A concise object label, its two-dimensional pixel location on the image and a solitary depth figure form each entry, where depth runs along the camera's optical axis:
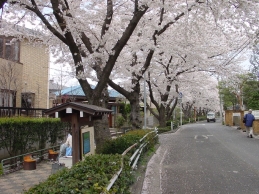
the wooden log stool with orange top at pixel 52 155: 12.49
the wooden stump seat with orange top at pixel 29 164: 10.92
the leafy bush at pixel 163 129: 26.70
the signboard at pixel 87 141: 7.14
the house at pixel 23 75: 15.23
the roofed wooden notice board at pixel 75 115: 6.82
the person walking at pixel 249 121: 18.15
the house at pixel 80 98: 24.28
